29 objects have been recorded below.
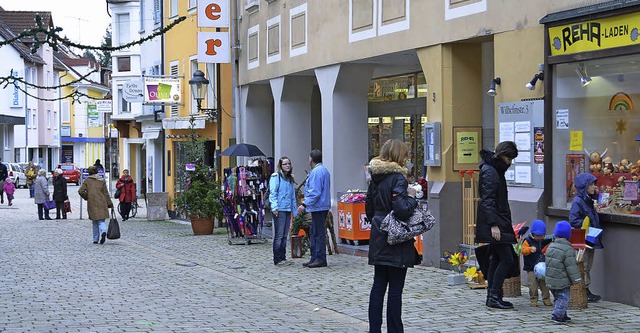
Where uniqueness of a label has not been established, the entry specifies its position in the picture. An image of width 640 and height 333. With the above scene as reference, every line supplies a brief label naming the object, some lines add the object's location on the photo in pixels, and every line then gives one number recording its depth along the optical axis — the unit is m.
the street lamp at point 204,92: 28.08
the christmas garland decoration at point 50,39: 12.55
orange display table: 19.52
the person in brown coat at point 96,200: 22.27
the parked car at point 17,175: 65.31
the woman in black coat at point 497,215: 11.47
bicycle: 34.33
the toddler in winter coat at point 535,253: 11.81
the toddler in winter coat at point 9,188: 43.22
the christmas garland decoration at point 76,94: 15.78
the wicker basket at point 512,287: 12.40
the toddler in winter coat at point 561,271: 10.70
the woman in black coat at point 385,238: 9.16
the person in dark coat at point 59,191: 34.16
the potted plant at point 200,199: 24.89
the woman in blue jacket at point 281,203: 17.16
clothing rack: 21.61
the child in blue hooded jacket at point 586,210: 11.97
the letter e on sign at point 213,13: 27.17
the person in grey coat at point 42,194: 33.22
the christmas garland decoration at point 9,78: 15.23
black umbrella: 24.20
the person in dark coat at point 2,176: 43.00
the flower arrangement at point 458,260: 13.88
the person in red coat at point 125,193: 33.31
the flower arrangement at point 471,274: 13.41
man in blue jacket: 16.47
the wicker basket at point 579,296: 11.46
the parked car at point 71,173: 73.56
